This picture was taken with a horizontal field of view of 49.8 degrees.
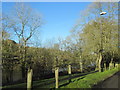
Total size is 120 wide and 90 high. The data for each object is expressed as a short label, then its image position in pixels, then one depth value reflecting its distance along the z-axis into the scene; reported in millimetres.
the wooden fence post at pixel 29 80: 6352
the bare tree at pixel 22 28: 15741
